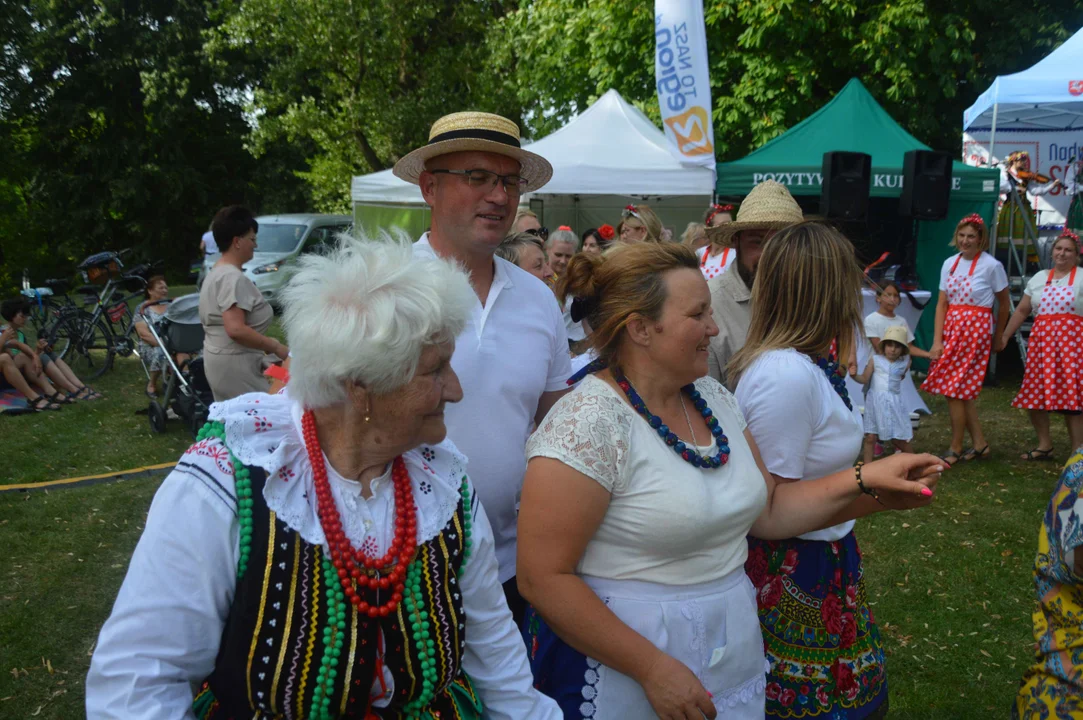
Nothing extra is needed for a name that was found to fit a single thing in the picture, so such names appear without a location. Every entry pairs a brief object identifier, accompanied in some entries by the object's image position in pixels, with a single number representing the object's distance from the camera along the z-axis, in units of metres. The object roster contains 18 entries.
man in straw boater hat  2.31
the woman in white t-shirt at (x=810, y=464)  2.33
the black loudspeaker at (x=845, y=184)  9.16
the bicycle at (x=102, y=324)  11.68
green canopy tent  10.28
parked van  16.11
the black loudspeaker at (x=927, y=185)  9.84
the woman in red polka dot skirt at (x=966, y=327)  7.32
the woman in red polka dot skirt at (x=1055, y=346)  7.06
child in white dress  6.94
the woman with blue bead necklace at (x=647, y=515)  1.93
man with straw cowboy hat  3.05
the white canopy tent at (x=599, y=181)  10.39
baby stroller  7.76
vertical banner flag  9.55
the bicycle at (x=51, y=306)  11.79
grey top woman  5.45
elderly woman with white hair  1.42
